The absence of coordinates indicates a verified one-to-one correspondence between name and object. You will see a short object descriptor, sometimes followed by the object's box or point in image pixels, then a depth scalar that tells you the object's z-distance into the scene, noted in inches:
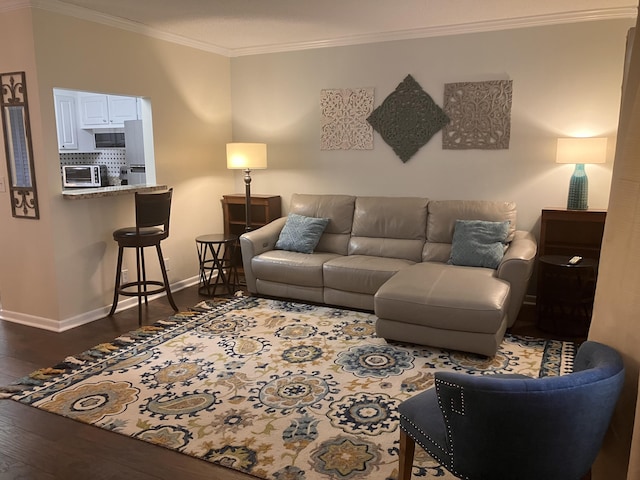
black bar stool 162.4
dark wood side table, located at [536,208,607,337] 154.2
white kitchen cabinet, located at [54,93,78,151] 248.7
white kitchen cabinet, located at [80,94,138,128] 237.7
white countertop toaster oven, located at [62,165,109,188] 246.2
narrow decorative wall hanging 150.1
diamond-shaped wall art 191.0
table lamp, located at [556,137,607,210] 157.8
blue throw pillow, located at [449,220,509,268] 162.6
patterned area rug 95.7
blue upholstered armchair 59.7
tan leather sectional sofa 135.0
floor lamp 202.5
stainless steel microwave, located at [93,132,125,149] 249.9
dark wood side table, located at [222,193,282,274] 217.5
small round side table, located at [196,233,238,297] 198.4
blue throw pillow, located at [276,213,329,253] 190.9
